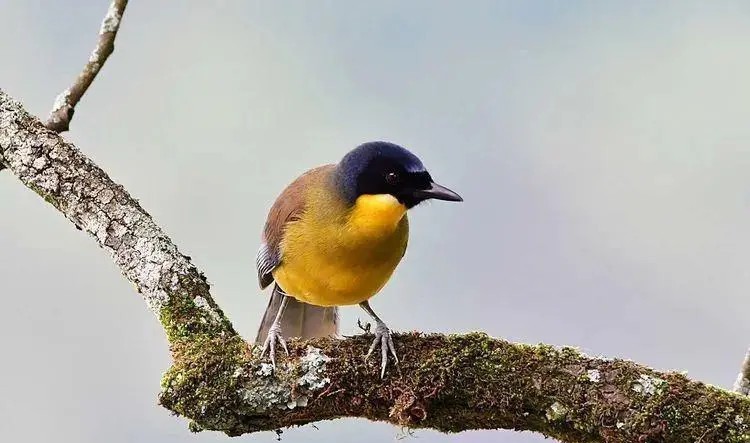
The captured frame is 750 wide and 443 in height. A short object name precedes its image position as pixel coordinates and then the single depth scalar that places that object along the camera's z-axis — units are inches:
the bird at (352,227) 323.9
